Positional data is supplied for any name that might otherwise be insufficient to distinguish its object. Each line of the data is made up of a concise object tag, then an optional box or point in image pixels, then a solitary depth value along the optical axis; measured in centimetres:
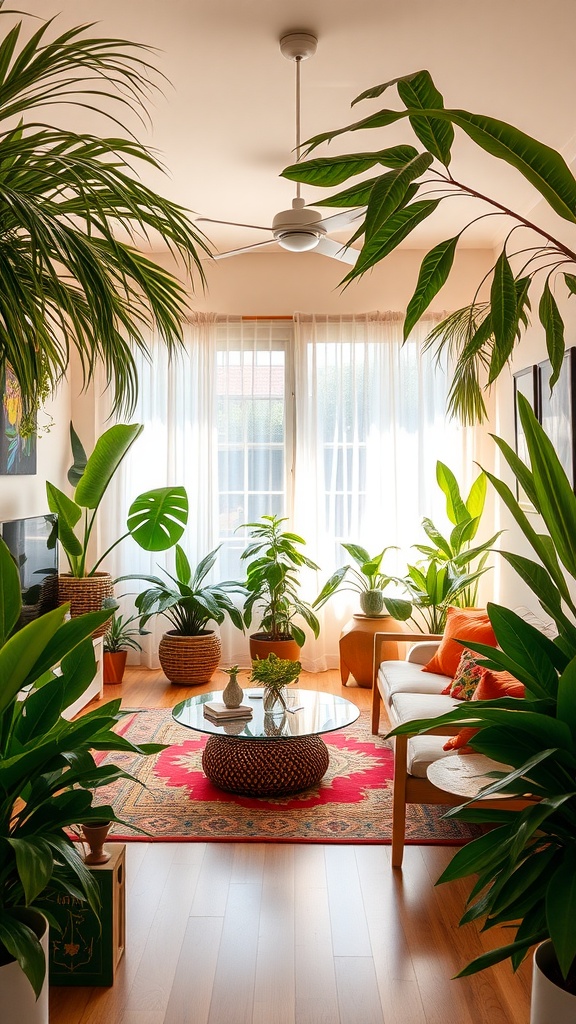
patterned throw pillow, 368
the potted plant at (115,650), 581
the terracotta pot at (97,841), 230
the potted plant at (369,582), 565
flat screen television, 454
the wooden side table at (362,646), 560
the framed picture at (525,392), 475
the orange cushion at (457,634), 405
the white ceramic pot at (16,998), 168
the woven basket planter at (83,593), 514
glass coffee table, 362
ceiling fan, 317
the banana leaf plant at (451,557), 536
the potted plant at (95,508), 518
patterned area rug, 334
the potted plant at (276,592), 571
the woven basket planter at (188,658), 567
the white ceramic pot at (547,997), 151
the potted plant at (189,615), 566
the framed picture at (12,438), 476
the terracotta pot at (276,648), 575
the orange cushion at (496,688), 317
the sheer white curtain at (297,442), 612
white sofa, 305
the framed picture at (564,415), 405
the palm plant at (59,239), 138
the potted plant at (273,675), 374
